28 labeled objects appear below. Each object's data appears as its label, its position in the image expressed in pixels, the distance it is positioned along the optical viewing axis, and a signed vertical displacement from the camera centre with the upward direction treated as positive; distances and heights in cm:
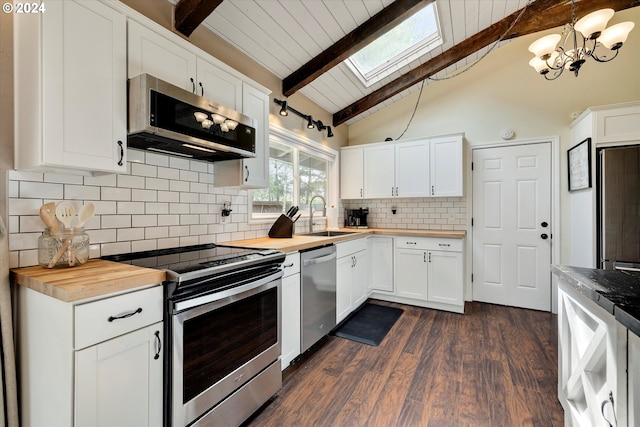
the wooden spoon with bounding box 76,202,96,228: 141 +1
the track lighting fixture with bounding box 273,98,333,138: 287 +111
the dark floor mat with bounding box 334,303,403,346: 277 -118
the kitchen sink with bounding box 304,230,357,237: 336 -24
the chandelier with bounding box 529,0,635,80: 182 +120
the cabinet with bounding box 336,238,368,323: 289 -69
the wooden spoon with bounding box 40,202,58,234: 130 -1
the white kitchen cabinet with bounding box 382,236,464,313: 336 -72
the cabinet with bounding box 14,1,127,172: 119 +56
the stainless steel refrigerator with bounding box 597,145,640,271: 259 +4
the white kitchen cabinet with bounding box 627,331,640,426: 79 -47
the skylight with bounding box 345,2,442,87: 300 +188
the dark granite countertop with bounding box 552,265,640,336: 85 -29
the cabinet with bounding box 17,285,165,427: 102 -56
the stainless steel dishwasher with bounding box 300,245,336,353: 233 -71
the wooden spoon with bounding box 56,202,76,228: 134 +1
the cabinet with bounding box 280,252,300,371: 209 -72
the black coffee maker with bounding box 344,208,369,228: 430 -7
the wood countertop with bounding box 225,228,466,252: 219 -24
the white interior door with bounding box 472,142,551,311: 351 -16
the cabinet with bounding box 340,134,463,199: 356 +60
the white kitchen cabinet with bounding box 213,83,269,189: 216 +40
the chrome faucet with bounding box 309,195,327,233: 344 -4
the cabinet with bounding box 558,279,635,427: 90 -58
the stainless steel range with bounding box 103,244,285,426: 129 -63
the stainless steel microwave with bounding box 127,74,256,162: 142 +51
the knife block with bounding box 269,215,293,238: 271 -13
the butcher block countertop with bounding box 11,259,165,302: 101 -25
